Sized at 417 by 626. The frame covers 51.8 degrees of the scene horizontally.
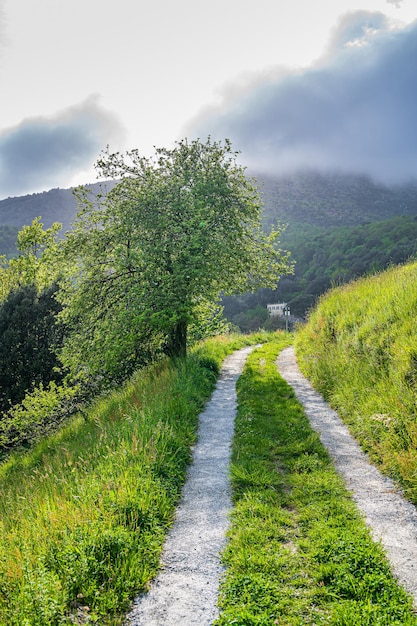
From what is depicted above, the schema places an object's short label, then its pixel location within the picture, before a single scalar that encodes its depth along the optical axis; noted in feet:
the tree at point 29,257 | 130.62
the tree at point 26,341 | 78.54
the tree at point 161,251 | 54.85
